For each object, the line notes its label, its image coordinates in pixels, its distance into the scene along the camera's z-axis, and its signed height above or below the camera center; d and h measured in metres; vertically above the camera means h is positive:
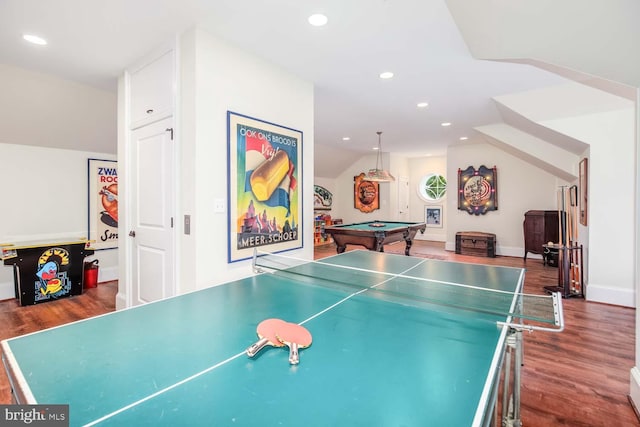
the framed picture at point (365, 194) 8.87 +0.48
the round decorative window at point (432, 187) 9.44 +0.72
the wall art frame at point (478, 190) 7.07 +0.49
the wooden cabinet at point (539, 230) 5.89 -0.37
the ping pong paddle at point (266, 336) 0.95 -0.40
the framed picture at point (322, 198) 9.05 +0.38
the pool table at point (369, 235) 4.67 -0.38
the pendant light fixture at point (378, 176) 6.16 +0.70
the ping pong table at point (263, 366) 0.71 -0.44
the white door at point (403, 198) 9.21 +0.40
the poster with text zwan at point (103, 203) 4.59 +0.14
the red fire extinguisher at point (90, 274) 4.33 -0.86
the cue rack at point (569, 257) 4.02 -0.62
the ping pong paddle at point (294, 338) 0.92 -0.40
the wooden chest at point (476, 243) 6.67 -0.72
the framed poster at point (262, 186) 2.60 +0.23
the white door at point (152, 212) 2.62 +0.00
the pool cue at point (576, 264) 4.05 -0.72
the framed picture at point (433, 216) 9.27 -0.15
